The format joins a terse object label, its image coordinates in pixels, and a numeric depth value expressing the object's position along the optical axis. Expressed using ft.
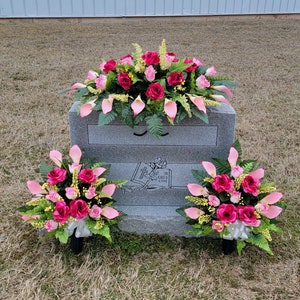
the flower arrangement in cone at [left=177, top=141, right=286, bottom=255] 6.19
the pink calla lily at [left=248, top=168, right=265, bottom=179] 6.64
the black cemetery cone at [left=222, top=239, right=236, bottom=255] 6.76
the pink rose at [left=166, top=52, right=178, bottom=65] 6.75
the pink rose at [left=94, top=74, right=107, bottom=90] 6.57
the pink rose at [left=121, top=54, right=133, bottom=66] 6.89
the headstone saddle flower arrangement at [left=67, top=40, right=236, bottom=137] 6.31
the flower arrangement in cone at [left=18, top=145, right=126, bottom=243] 6.13
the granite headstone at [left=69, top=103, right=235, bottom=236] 6.89
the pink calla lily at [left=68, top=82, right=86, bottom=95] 7.21
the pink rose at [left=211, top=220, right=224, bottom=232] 6.19
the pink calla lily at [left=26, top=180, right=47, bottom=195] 6.50
